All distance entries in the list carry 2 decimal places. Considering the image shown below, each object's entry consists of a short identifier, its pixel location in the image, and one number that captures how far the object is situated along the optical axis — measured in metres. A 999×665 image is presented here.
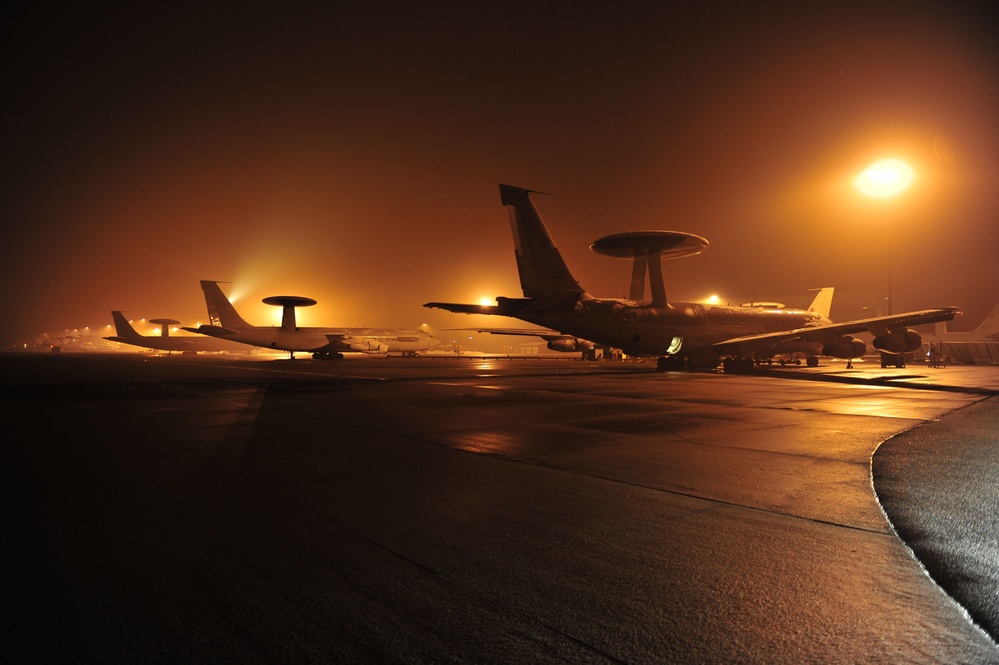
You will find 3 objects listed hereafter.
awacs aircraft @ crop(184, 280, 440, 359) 49.62
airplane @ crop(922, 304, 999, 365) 46.25
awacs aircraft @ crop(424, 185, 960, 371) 23.53
